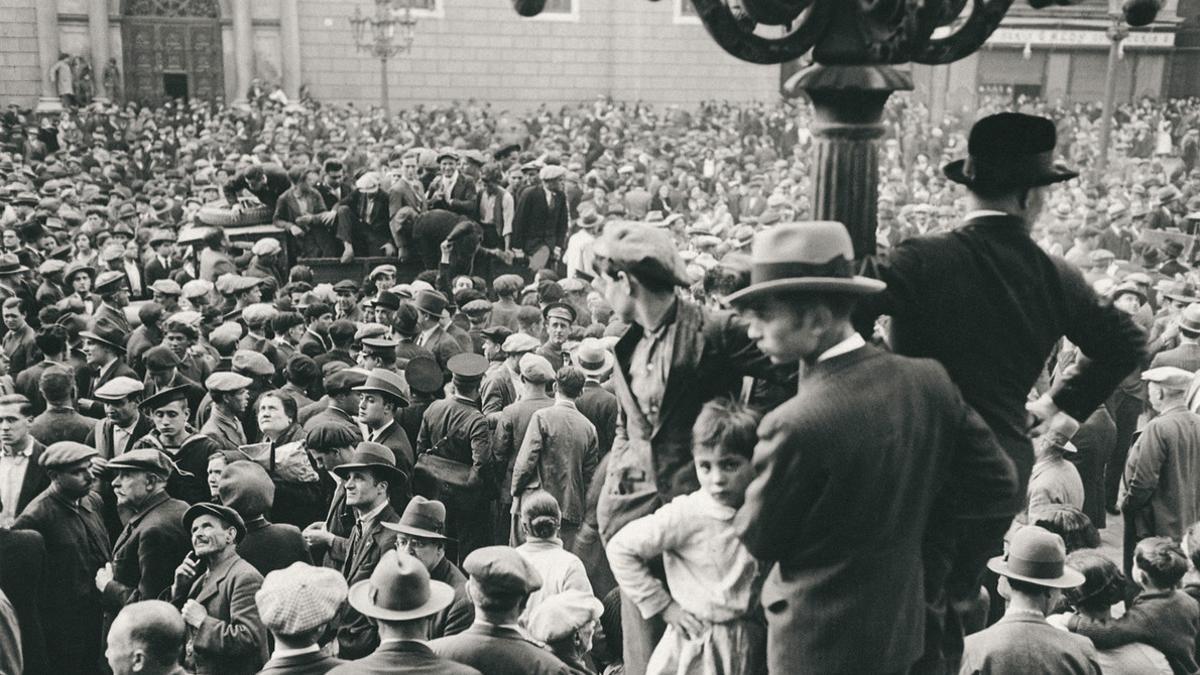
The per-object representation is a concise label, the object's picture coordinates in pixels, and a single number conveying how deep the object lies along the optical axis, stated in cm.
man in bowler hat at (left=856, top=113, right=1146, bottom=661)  316
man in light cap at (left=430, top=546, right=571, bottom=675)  450
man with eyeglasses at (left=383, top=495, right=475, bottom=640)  544
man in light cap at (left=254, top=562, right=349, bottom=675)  442
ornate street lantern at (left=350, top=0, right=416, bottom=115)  2575
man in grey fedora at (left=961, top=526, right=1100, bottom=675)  445
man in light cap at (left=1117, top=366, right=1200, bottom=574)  746
